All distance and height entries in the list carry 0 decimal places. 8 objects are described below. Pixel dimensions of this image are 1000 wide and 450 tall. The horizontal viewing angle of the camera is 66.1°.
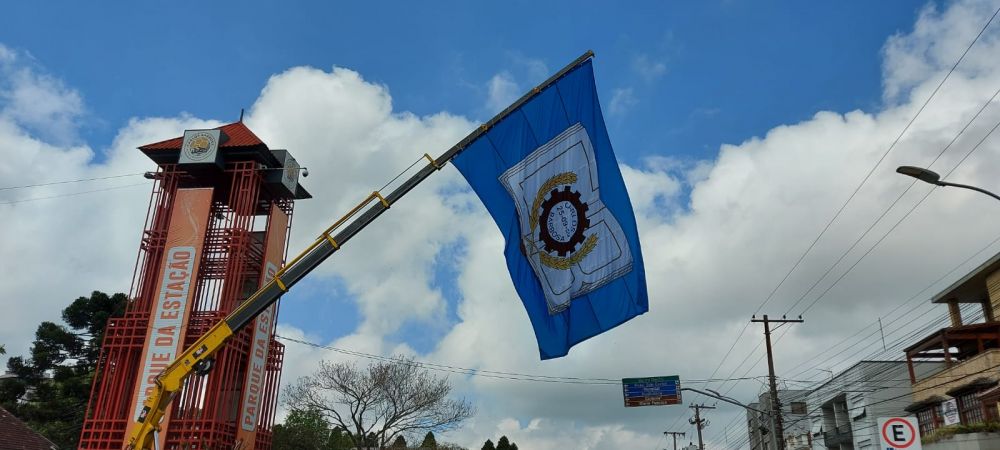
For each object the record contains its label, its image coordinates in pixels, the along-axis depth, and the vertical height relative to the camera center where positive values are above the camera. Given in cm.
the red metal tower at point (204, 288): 3353 +907
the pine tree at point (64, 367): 5222 +850
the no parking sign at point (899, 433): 1327 +131
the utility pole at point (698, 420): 7469 +812
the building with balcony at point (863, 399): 5756 +841
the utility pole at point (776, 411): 3862 +482
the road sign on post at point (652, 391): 5503 +793
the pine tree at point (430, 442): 7269 +553
